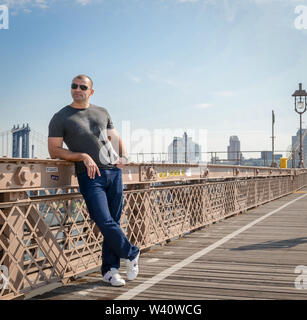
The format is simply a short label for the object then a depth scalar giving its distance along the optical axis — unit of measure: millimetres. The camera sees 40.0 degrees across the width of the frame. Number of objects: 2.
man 3873
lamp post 32594
